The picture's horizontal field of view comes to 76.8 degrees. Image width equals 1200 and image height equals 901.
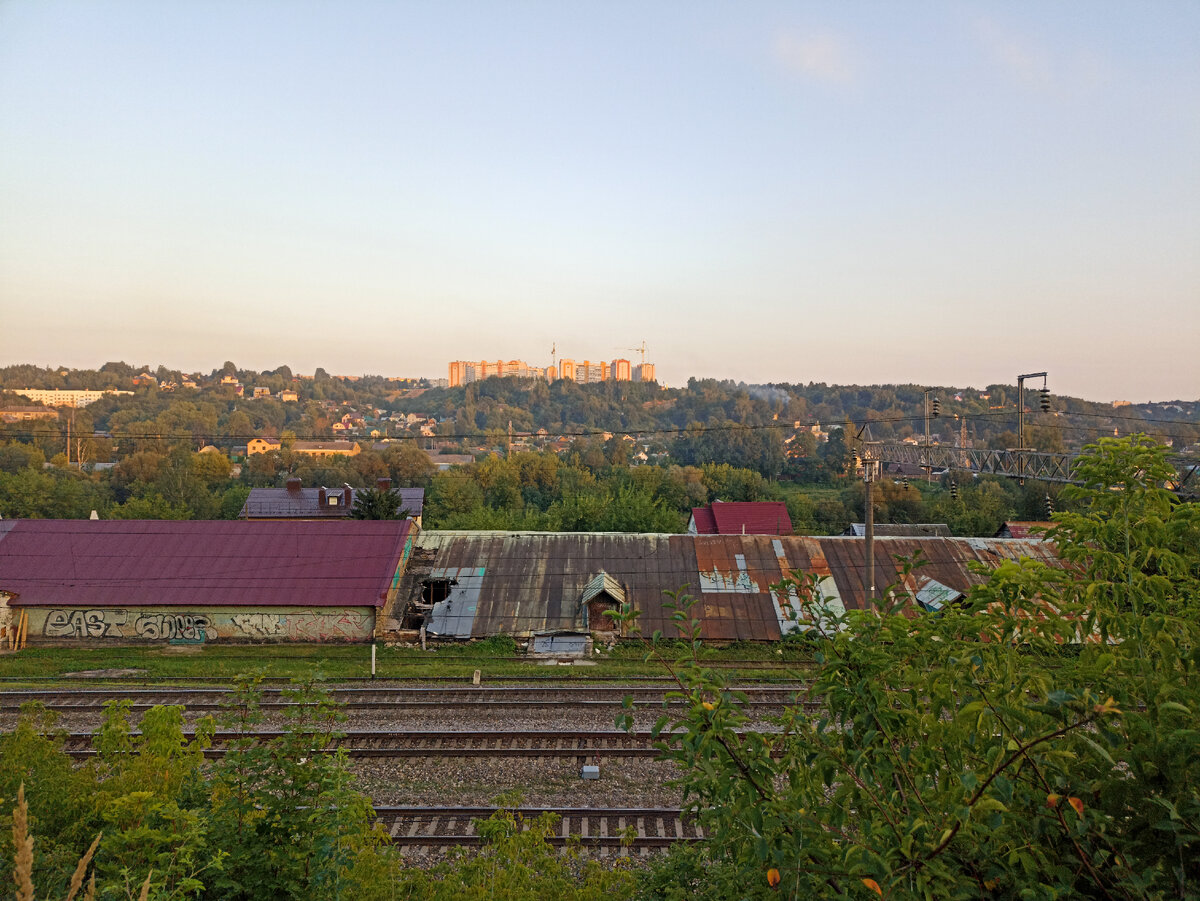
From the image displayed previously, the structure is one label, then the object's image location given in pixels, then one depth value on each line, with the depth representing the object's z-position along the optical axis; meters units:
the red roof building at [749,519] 44.59
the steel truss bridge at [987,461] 20.23
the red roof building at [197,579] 23.73
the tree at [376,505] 35.84
